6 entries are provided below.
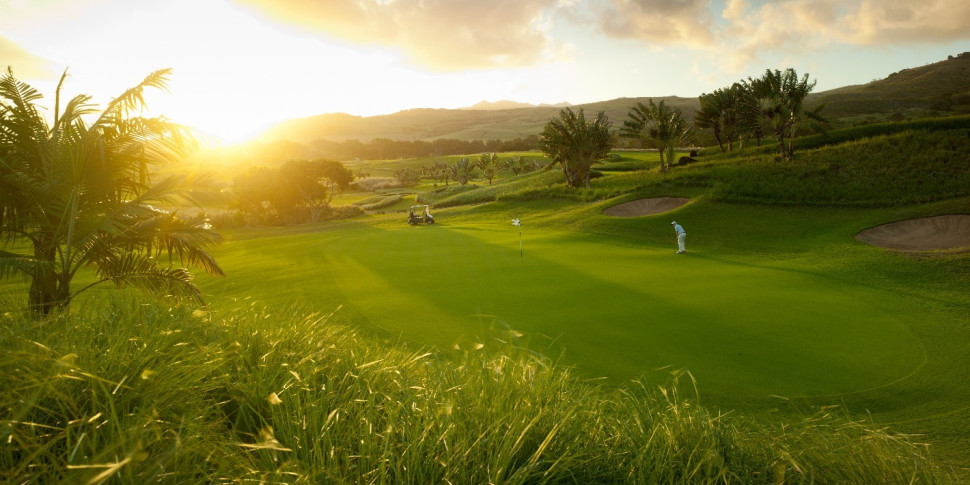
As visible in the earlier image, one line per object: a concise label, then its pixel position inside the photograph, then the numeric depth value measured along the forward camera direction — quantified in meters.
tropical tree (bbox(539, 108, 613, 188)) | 36.91
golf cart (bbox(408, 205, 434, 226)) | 34.47
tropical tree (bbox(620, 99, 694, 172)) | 35.62
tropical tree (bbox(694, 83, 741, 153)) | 41.90
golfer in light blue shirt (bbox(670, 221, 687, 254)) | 17.86
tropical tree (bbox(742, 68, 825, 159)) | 26.94
